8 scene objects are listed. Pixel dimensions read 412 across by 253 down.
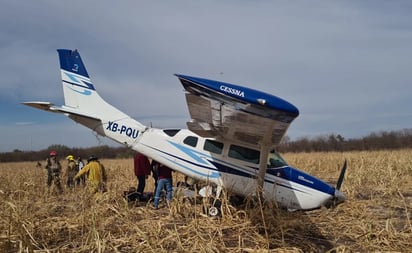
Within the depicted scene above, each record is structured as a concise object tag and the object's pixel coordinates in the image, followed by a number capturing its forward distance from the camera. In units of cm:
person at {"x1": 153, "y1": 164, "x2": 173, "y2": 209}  1007
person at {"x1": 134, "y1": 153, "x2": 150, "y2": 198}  1117
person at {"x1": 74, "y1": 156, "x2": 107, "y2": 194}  1058
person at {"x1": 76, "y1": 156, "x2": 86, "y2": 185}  1491
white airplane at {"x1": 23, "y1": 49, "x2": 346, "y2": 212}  569
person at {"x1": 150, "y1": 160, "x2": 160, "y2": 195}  1110
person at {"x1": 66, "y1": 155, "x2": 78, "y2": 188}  1423
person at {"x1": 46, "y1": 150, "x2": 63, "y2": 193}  1411
